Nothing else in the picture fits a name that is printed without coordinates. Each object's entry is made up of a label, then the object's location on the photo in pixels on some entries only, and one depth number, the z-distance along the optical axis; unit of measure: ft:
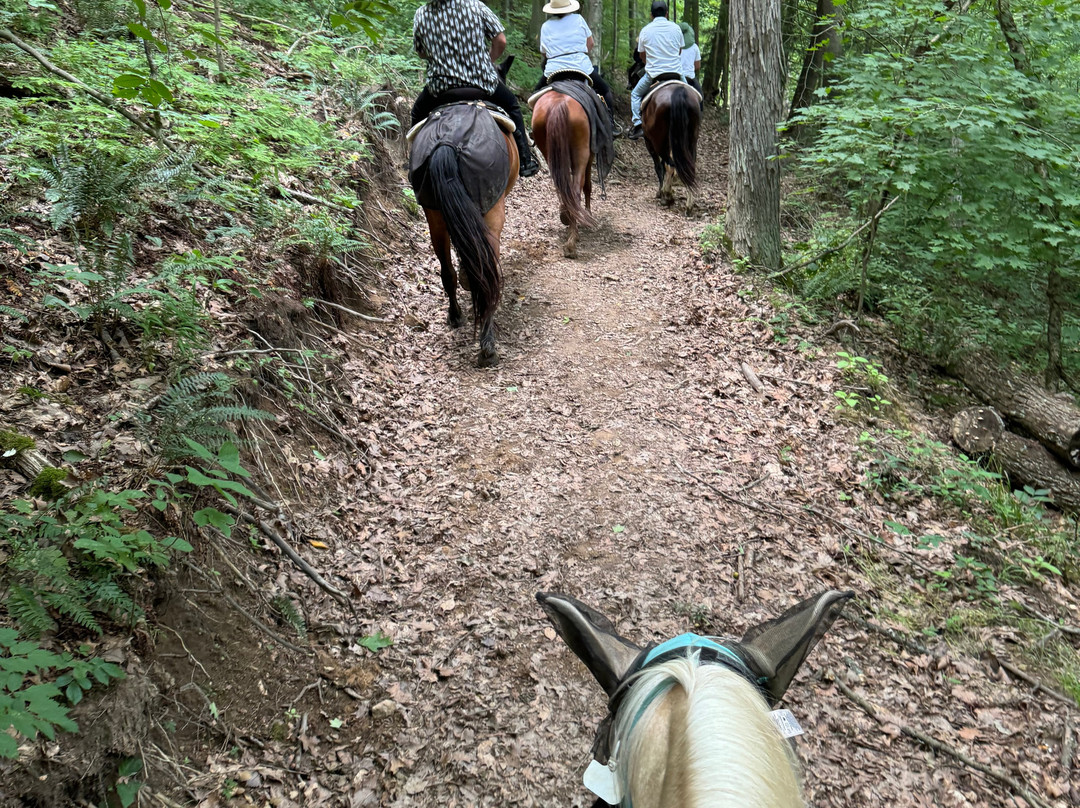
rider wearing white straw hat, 27.04
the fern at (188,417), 8.86
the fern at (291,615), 9.16
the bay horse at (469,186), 15.83
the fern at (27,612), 6.25
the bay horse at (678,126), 30.35
